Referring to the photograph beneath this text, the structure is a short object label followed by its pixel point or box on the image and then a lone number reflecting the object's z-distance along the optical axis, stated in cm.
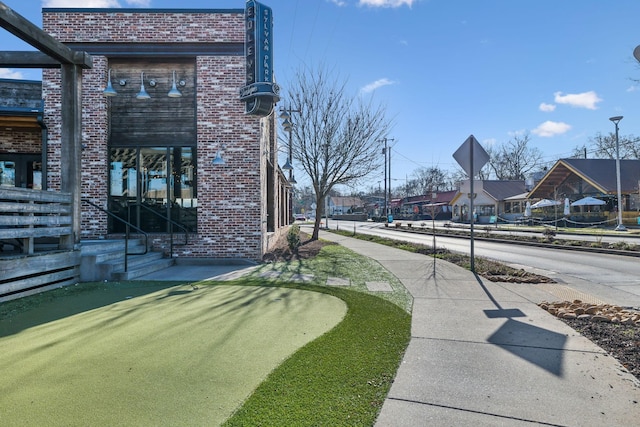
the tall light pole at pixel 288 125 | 1537
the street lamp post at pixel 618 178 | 2469
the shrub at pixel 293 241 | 1406
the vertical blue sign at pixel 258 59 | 1011
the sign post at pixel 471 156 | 872
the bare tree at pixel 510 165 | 7012
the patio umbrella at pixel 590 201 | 3328
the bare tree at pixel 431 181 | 9042
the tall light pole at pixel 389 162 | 5945
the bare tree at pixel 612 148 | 5000
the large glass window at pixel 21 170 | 1130
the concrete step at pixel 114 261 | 793
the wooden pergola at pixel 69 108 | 777
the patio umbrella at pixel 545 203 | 3528
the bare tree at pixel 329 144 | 1814
